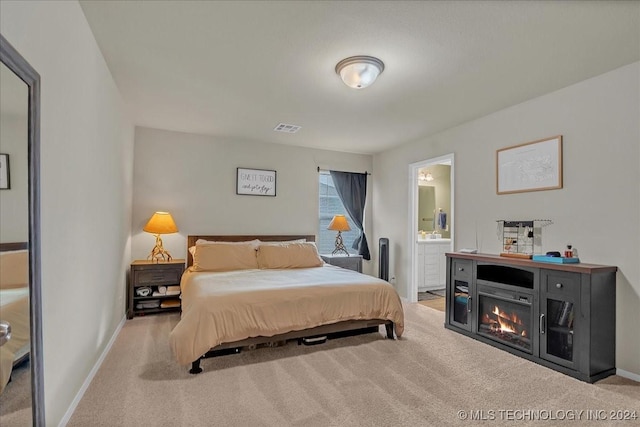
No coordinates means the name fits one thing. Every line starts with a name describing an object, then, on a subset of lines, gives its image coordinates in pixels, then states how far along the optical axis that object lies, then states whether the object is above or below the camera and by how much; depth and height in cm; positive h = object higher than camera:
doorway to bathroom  507 -32
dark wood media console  259 -90
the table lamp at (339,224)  537 -22
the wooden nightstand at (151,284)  404 -93
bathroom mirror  662 +8
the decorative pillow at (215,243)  425 -44
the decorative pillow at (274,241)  458 -47
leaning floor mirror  118 -14
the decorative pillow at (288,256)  422 -60
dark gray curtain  582 +26
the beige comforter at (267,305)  264 -85
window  572 -7
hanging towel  649 -18
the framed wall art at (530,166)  317 +47
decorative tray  284 -42
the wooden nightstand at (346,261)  522 -81
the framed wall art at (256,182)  504 +45
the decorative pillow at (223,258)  402 -60
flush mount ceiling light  254 +113
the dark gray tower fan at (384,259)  540 -81
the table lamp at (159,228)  414 -23
